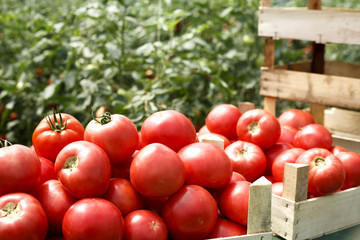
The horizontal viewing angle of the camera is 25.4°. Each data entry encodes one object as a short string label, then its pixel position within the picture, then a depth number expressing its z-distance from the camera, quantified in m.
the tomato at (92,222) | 1.03
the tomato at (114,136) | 1.12
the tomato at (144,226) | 1.06
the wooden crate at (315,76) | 1.57
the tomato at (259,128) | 1.37
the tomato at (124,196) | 1.10
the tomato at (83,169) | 1.07
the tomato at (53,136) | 1.15
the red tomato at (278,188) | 1.28
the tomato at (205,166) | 1.13
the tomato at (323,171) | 1.26
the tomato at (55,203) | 1.07
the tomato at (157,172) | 1.08
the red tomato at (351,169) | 1.33
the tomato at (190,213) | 1.09
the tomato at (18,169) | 1.07
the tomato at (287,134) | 1.46
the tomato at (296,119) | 1.55
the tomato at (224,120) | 1.44
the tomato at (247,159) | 1.31
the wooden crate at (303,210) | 1.22
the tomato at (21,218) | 1.02
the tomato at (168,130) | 1.18
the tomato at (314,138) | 1.38
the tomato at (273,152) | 1.39
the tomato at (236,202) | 1.13
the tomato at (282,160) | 1.33
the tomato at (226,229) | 1.12
